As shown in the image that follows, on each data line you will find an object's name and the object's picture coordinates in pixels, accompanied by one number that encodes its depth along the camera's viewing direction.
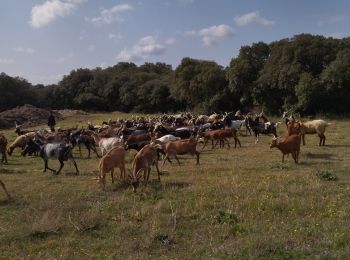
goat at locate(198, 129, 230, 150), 25.14
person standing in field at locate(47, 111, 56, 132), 33.03
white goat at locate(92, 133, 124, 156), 21.79
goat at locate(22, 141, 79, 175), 18.56
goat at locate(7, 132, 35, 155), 26.18
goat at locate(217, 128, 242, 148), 25.05
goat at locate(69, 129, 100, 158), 23.81
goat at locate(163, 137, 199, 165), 19.72
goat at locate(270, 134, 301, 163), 18.80
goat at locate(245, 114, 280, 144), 27.25
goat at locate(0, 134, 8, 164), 22.44
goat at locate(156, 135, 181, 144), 22.93
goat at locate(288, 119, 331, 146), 24.01
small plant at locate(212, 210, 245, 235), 10.15
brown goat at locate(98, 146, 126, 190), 14.86
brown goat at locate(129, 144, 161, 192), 14.58
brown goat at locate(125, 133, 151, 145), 22.39
